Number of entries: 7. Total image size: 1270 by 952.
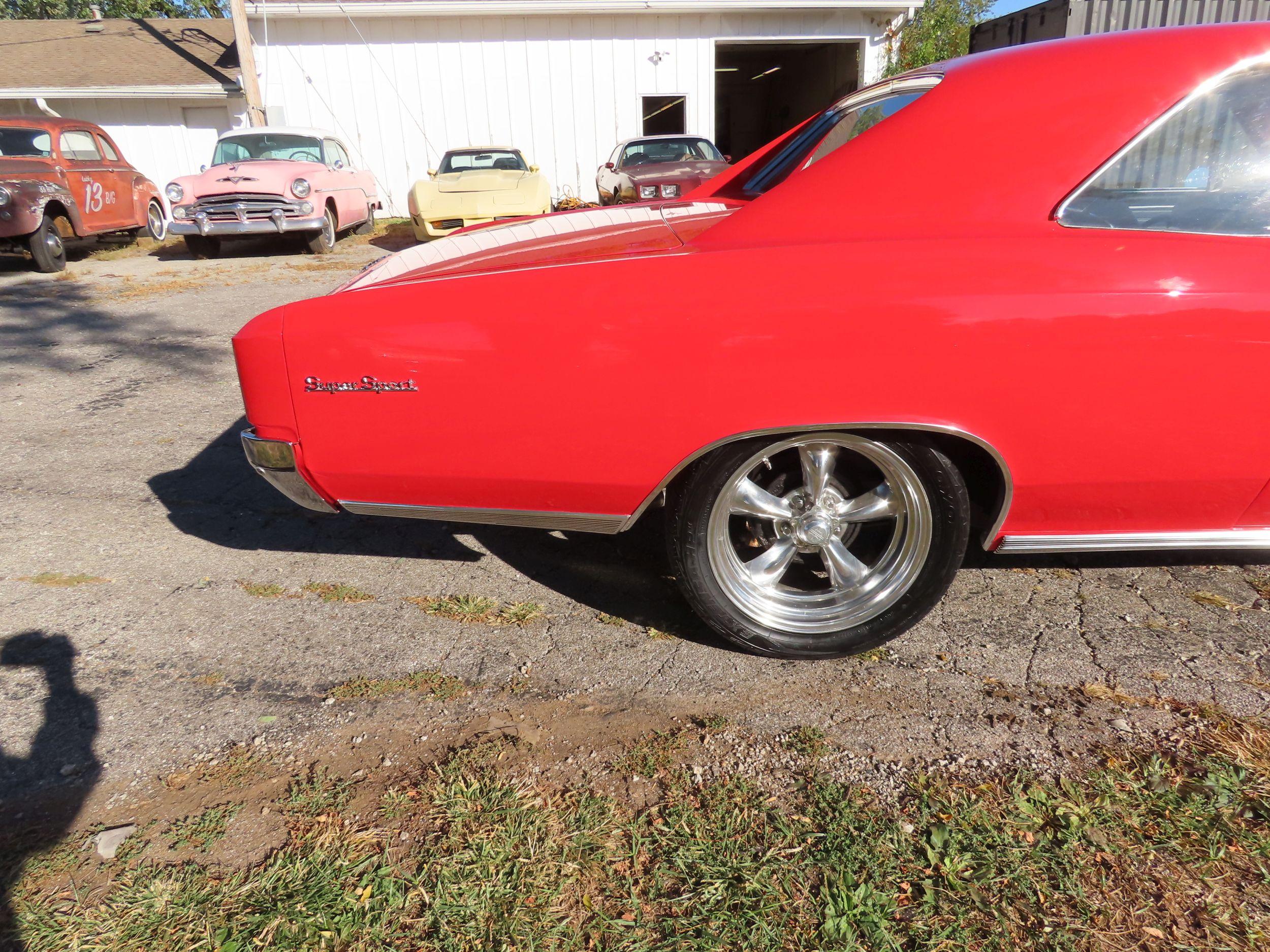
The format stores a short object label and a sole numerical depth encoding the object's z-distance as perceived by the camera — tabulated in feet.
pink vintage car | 36.11
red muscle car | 6.81
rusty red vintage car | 33.06
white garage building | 49.21
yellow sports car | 34.22
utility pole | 46.32
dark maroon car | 35.53
